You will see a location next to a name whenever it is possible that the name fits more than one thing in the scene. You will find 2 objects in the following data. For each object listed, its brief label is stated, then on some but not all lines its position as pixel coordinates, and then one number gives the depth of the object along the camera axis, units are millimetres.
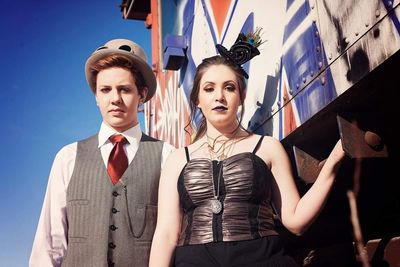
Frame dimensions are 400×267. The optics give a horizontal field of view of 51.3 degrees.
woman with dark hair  2213
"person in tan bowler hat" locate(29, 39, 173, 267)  2533
